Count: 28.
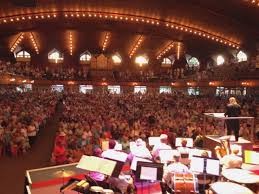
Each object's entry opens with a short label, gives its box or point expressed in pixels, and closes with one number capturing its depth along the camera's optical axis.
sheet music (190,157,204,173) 3.72
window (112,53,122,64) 26.06
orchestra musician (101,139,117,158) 4.05
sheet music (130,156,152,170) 4.05
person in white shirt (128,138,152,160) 4.35
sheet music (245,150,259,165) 4.21
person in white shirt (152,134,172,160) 4.62
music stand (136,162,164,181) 3.48
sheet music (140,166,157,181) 3.49
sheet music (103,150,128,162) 3.99
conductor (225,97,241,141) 5.45
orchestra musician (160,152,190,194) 3.60
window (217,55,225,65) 23.07
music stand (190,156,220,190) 3.68
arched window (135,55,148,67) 26.67
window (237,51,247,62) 19.77
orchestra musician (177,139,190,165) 4.29
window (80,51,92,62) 25.77
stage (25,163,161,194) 4.09
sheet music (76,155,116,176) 3.32
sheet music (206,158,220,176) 3.67
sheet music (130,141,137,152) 4.52
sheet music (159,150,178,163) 4.26
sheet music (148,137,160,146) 5.24
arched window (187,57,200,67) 26.80
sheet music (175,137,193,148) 5.27
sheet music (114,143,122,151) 4.82
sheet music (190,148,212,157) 4.42
